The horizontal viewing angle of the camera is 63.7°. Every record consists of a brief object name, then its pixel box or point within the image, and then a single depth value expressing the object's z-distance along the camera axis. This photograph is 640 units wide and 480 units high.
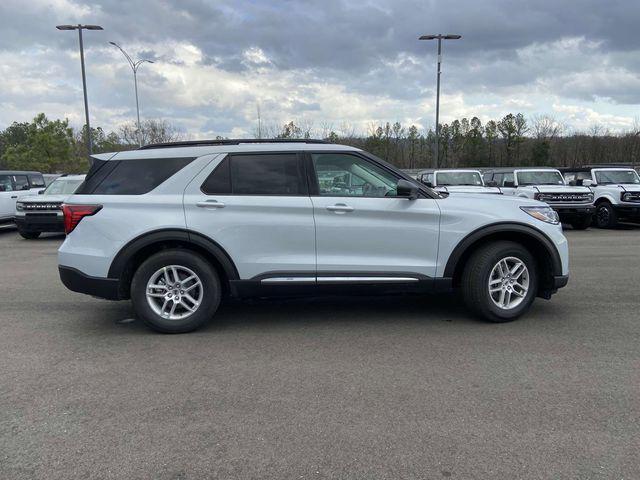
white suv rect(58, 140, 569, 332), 4.95
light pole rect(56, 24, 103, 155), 26.09
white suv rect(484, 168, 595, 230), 14.37
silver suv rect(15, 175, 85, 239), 12.82
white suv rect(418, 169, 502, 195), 16.11
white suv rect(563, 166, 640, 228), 14.70
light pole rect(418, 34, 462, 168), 27.27
